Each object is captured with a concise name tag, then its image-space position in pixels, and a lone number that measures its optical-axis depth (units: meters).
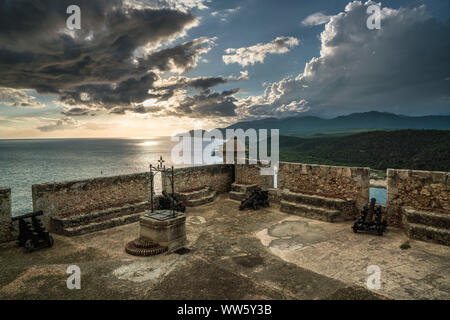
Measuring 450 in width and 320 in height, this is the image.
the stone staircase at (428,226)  7.02
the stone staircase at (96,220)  8.16
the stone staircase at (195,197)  11.79
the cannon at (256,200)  11.12
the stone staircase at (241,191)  12.65
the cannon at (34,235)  6.96
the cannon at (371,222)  7.90
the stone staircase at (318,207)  9.32
